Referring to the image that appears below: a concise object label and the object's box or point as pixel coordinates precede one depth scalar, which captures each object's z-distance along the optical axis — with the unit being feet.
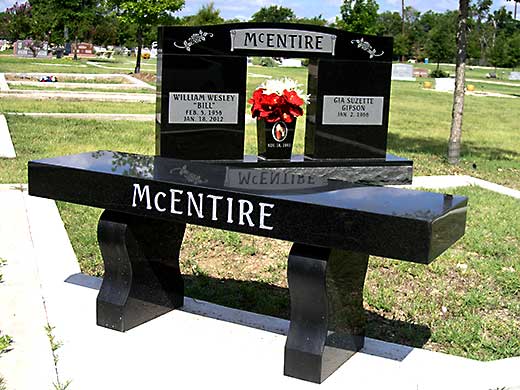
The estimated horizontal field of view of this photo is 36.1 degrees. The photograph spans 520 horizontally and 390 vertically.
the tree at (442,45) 205.36
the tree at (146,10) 101.09
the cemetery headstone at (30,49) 165.58
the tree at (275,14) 317.01
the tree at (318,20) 242.66
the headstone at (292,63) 208.85
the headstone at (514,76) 196.13
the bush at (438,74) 167.37
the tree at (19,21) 208.44
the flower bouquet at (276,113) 29.12
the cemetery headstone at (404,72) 157.17
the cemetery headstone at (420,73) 177.88
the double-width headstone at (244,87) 28.73
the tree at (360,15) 147.33
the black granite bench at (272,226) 12.34
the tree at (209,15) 133.49
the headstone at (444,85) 122.83
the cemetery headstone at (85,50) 194.70
